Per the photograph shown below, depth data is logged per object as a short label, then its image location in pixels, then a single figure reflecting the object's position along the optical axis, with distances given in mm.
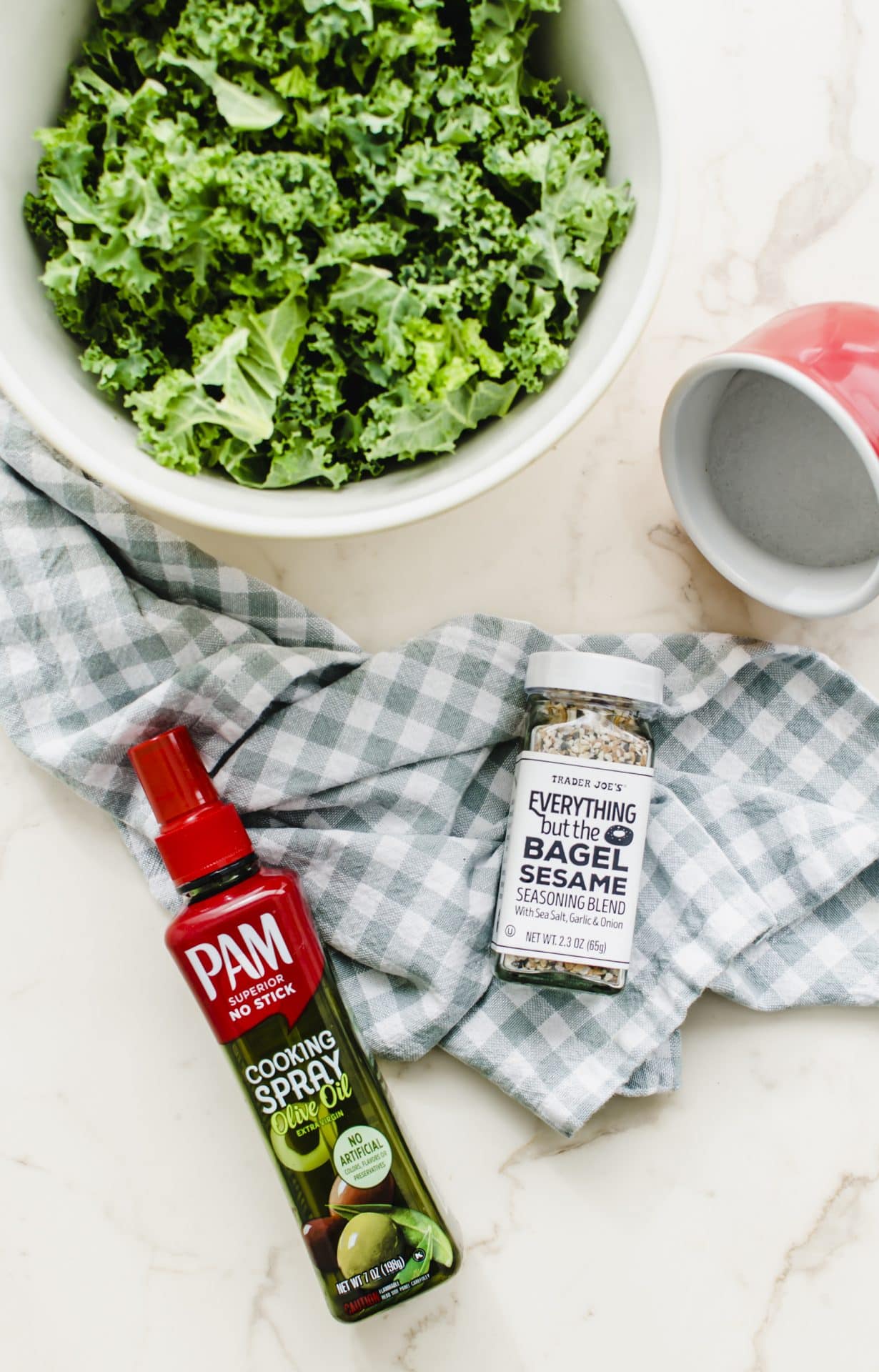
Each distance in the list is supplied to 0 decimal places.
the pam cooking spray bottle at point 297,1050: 790
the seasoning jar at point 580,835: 821
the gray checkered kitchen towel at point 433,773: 874
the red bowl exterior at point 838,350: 711
